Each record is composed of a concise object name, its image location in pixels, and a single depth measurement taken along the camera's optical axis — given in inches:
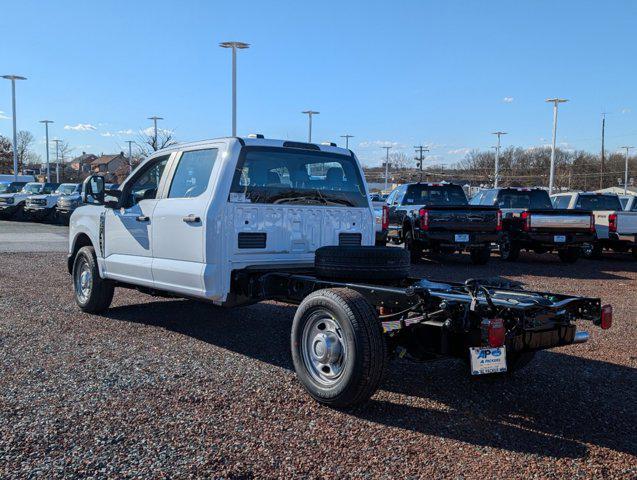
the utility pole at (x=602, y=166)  2928.2
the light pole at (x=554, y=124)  1436.1
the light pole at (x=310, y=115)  1894.9
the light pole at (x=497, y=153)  2045.0
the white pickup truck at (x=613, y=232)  618.5
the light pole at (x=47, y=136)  2548.5
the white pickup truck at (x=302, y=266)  169.8
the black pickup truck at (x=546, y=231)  576.1
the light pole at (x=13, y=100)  1753.2
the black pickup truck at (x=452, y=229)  529.7
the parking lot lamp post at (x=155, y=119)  1651.1
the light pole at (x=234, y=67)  981.8
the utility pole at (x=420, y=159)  3006.4
